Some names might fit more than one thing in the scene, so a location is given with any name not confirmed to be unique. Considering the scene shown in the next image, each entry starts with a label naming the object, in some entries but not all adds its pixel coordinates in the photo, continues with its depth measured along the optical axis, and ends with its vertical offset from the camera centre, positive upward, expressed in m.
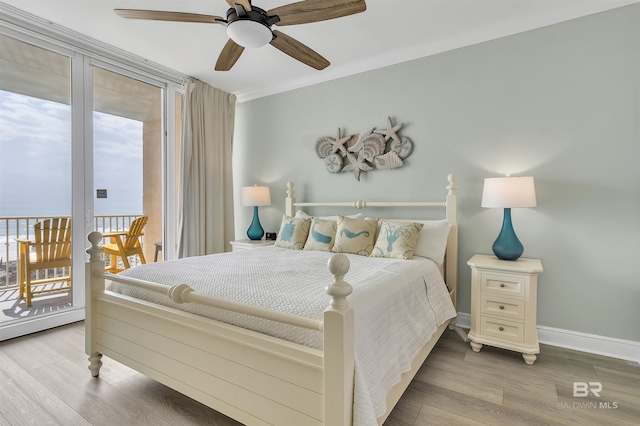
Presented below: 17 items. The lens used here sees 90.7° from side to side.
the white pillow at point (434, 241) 2.57 -0.26
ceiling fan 1.66 +1.06
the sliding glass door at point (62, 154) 2.66 +0.50
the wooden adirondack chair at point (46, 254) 2.83 -0.43
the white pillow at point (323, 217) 3.02 -0.07
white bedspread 1.27 -0.44
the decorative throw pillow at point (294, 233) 2.98 -0.24
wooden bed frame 1.12 -0.67
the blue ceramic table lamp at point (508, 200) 2.24 +0.07
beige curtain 3.69 +0.43
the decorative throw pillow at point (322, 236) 2.83 -0.25
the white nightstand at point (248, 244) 3.54 -0.41
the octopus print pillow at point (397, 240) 2.45 -0.25
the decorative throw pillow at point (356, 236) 2.66 -0.24
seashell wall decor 3.07 +0.60
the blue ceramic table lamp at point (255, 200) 3.72 +0.09
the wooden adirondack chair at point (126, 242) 3.47 -0.39
